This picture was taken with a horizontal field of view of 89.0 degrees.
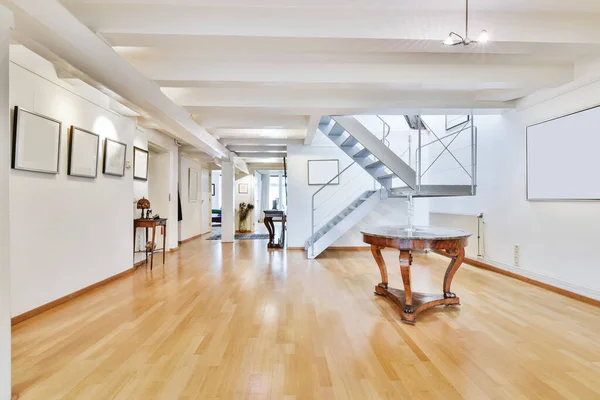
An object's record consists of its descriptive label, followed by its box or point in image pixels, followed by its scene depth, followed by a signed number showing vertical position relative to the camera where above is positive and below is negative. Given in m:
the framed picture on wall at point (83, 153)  3.19 +0.50
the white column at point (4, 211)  1.52 -0.07
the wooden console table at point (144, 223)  4.62 -0.37
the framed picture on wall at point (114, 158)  3.80 +0.53
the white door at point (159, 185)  6.23 +0.29
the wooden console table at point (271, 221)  6.78 -0.47
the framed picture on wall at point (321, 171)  6.64 +0.65
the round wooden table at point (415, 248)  2.66 -0.40
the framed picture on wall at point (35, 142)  2.51 +0.49
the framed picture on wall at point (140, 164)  4.82 +0.57
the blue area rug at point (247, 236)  8.52 -1.06
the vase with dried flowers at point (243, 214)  10.75 -0.49
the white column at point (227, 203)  7.75 -0.08
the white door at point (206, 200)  9.65 -0.01
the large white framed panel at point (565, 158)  3.12 +0.52
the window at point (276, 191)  15.49 +0.50
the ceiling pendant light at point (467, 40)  2.02 +1.10
